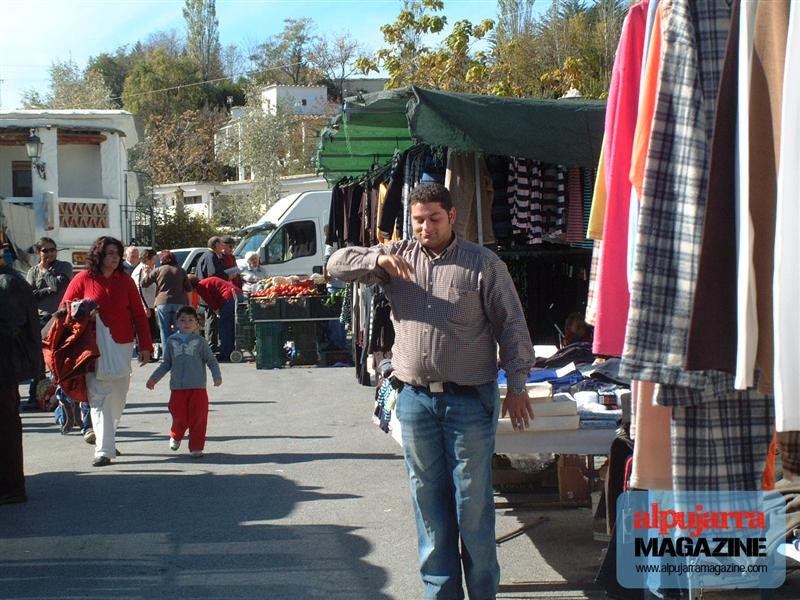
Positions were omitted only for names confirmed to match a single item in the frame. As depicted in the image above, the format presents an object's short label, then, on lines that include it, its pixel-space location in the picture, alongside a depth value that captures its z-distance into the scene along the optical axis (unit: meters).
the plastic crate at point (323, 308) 18.91
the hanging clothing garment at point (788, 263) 2.79
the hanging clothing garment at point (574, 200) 9.10
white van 23.53
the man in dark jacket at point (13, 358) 8.13
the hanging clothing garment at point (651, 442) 3.49
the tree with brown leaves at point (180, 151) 57.38
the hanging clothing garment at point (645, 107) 3.41
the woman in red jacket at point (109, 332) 9.88
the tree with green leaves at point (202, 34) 92.38
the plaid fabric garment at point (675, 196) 3.07
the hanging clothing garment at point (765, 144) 2.95
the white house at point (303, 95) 67.31
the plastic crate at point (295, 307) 18.83
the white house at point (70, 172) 33.78
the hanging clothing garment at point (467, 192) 8.73
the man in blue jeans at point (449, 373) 5.27
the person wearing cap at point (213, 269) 20.02
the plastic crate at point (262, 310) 18.72
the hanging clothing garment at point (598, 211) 4.10
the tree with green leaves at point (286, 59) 77.06
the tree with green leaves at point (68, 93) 52.31
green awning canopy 7.59
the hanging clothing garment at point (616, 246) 3.72
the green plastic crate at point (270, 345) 18.50
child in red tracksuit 10.32
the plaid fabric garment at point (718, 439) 3.27
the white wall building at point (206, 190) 48.75
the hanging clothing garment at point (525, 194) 9.01
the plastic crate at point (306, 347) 18.84
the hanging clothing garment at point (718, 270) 2.96
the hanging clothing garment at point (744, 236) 2.89
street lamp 31.58
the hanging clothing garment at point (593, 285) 3.94
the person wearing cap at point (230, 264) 20.30
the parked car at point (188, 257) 25.98
